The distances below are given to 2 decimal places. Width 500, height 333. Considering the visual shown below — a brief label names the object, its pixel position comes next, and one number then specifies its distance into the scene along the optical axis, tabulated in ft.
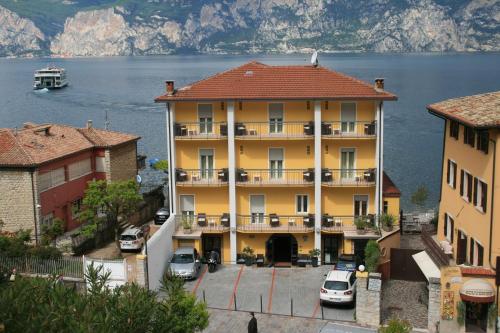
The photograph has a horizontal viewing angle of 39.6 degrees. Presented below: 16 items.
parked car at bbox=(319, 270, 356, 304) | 108.37
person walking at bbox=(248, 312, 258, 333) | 93.17
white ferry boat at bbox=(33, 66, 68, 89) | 654.53
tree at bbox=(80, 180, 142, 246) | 145.28
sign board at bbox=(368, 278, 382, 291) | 101.91
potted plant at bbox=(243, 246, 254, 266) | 135.95
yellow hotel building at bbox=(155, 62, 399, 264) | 138.92
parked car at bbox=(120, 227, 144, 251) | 139.85
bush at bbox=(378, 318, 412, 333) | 80.37
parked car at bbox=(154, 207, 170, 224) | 158.61
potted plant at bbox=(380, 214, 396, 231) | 135.54
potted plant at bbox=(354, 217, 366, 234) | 135.64
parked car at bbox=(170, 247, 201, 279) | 123.56
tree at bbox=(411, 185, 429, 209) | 183.73
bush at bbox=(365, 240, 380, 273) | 116.26
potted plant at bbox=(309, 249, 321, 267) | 135.33
